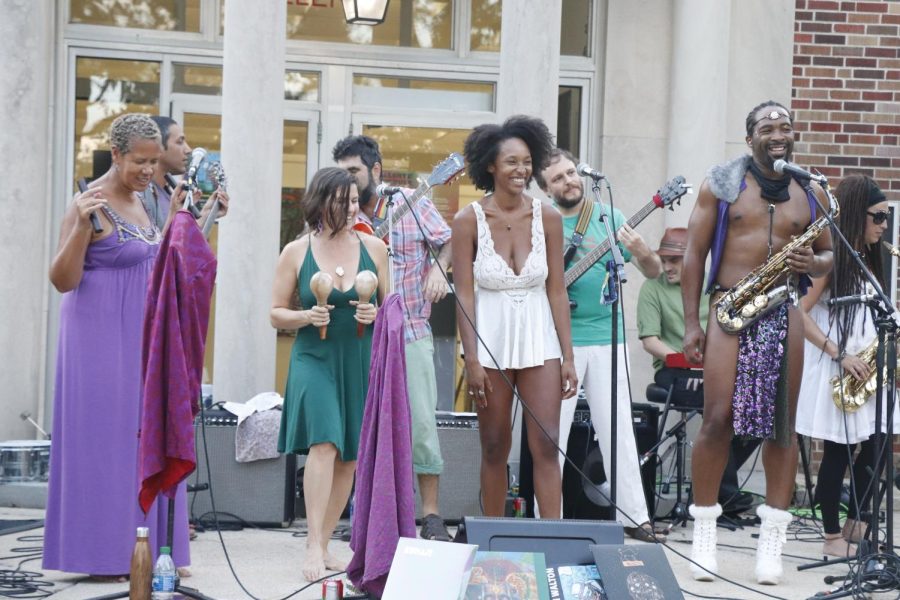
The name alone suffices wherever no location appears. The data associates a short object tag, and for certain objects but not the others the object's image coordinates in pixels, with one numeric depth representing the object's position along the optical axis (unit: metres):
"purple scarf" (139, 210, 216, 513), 5.31
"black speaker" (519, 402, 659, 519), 7.45
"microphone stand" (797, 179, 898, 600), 5.93
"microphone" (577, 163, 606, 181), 6.12
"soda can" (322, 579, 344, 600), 5.18
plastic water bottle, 5.20
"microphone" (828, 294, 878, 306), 6.08
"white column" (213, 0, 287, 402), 8.48
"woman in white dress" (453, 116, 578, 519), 6.18
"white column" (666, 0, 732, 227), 9.60
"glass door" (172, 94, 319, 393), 10.38
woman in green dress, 6.32
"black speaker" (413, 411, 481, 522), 7.87
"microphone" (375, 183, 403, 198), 6.03
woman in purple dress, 5.98
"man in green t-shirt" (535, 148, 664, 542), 7.35
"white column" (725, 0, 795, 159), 9.95
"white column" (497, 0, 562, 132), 8.63
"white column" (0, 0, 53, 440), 9.00
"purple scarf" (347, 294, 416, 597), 5.28
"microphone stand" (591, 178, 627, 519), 6.05
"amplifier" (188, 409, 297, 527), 7.71
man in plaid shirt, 6.93
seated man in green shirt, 8.38
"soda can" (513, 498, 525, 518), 7.16
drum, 8.36
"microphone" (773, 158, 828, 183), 5.95
